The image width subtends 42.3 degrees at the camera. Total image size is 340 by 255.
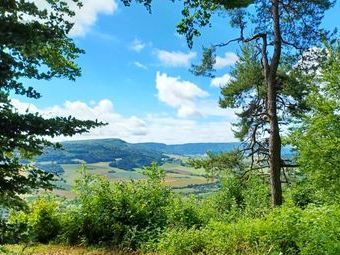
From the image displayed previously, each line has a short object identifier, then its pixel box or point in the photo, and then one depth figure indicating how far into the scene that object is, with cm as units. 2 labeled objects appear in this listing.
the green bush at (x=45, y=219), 1558
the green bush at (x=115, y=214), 1455
